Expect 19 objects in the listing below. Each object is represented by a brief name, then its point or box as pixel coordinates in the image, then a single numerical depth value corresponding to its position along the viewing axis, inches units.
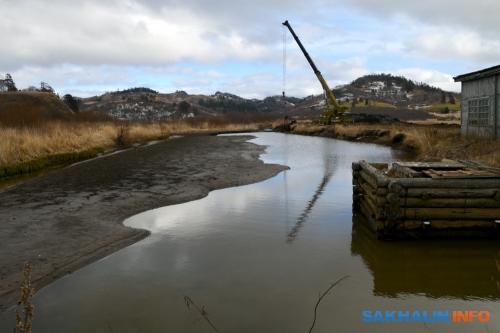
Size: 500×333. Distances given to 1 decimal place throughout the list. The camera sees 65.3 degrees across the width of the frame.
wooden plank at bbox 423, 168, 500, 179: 280.4
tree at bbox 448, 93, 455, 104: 5620.1
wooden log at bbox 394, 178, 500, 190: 271.3
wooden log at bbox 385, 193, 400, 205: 269.0
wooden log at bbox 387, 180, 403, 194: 268.1
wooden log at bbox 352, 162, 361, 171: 376.0
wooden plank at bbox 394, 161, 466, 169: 336.0
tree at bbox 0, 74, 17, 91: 2581.2
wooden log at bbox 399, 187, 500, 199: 269.9
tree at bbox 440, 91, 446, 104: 5805.1
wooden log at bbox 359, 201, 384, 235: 282.0
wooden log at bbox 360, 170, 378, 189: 302.0
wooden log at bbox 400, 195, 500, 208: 270.4
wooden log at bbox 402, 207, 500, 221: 273.1
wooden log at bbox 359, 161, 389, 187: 274.2
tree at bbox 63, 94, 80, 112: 2667.3
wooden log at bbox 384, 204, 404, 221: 272.6
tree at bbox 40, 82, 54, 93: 2769.7
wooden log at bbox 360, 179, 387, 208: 274.8
